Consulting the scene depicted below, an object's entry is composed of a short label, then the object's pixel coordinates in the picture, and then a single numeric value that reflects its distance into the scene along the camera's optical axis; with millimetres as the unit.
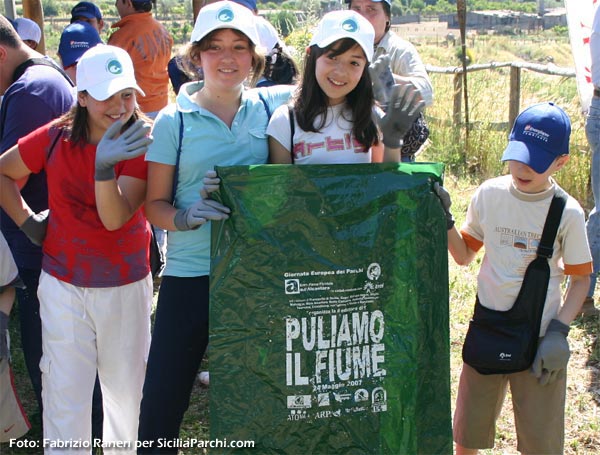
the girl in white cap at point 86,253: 2742
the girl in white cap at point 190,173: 2582
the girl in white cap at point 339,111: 2564
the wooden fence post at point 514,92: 8625
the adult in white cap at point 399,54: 3537
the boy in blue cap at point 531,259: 2715
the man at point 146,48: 6082
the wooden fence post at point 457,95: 9366
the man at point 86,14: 6211
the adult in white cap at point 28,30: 5234
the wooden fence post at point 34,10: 6309
